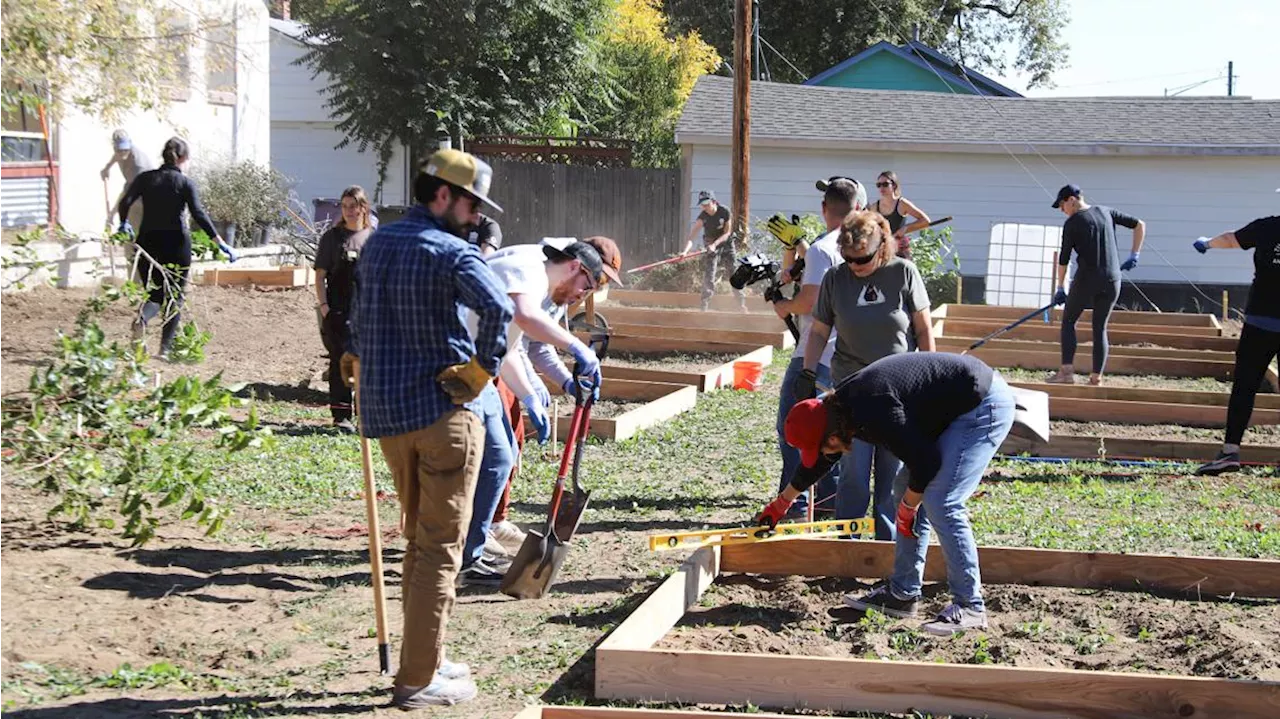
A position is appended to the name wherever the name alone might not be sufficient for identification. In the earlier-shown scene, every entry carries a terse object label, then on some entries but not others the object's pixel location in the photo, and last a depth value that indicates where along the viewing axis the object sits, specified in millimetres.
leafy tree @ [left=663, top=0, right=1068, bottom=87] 42594
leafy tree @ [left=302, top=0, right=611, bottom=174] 30594
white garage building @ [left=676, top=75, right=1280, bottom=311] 23875
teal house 33750
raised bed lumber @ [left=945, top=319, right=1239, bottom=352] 16375
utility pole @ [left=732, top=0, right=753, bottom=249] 21234
